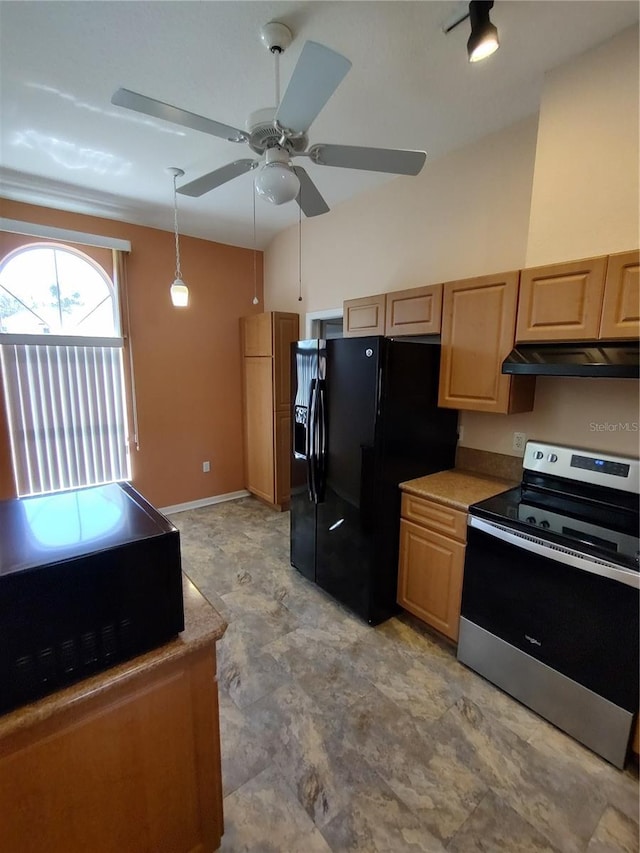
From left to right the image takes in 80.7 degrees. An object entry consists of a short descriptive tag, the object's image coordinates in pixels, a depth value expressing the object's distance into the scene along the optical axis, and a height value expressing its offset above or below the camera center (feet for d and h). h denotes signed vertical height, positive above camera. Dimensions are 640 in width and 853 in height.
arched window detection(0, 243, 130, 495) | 10.06 -0.22
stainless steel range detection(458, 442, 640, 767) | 4.93 -3.24
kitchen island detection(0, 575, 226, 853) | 2.75 -3.21
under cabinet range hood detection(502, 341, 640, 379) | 5.04 +0.12
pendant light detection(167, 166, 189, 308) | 8.87 +1.67
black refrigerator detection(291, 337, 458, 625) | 7.16 -1.64
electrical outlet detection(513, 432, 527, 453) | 7.44 -1.46
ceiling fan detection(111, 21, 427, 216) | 3.88 +2.92
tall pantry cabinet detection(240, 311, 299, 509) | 12.54 -1.12
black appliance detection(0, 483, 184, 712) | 2.61 -1.74
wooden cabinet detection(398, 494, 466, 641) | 6.76 -3.75
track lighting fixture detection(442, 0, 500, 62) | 4.34 +3.80
